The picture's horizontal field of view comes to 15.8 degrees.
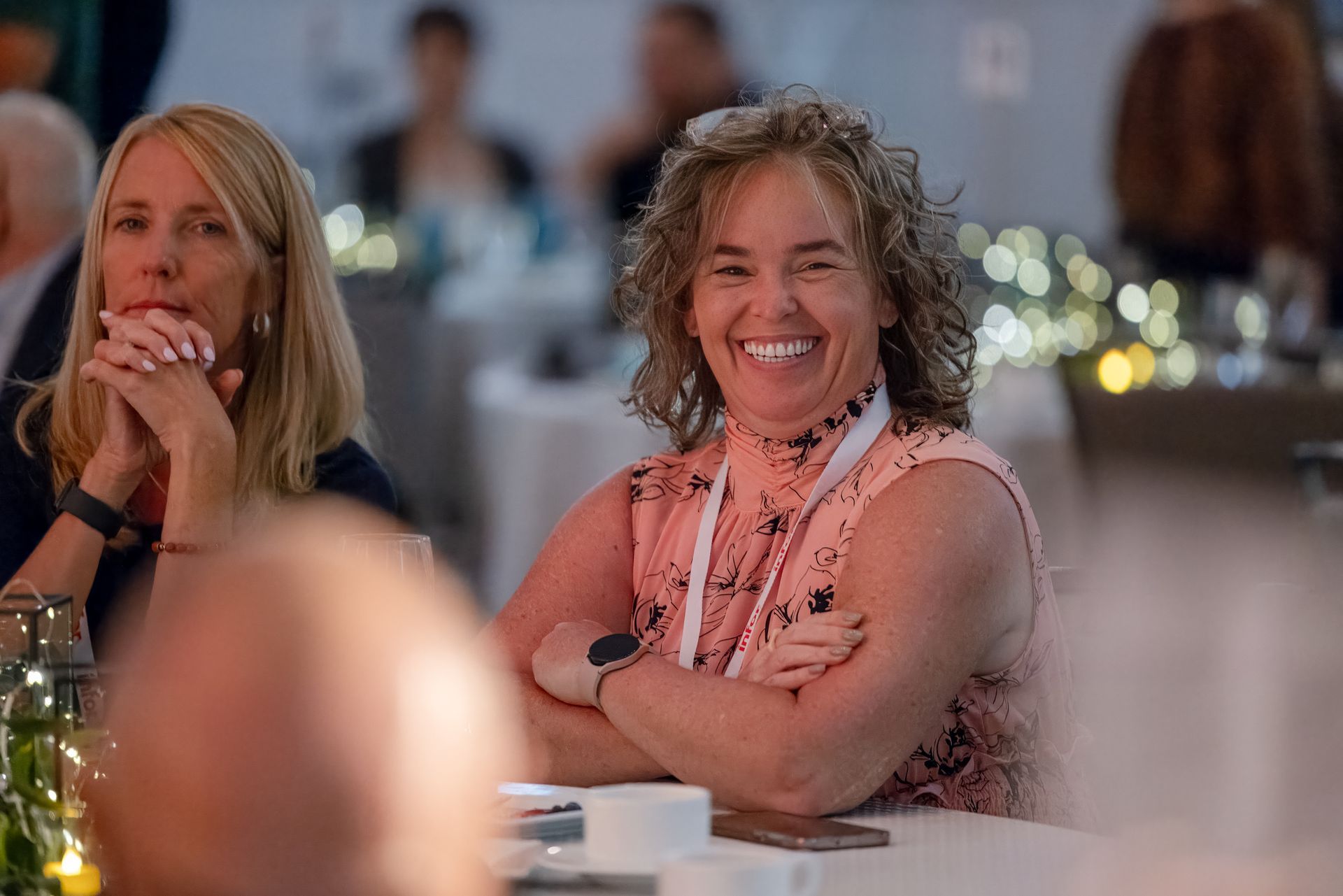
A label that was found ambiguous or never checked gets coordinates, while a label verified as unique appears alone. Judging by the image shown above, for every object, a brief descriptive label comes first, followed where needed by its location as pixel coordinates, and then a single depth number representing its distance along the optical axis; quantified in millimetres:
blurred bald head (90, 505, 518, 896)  1930
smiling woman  3499
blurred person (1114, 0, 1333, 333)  8198
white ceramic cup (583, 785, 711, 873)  3225
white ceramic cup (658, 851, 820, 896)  3158
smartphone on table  3327
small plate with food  3316
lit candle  3148
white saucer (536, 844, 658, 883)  3229
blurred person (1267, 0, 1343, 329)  8531
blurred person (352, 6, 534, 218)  9871
